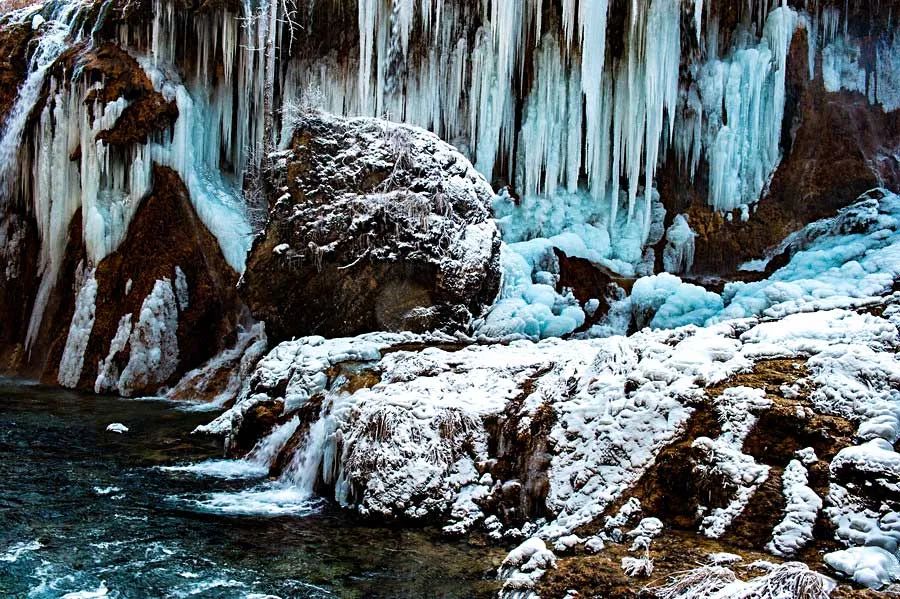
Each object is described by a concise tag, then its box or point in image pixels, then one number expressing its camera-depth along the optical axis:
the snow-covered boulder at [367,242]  12.27
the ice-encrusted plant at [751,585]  4.04
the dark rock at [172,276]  16.75
